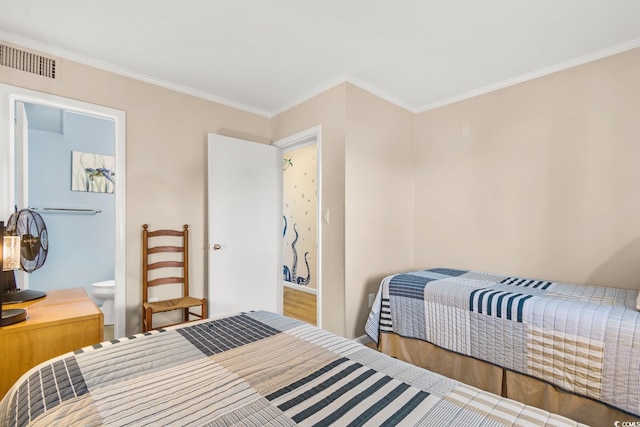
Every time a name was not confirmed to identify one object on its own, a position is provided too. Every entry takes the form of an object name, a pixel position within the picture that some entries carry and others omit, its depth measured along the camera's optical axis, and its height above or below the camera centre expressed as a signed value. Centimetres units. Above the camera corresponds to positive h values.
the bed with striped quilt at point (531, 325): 147 -65
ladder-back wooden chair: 248 -46
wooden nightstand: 147 -60
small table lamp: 150 -23
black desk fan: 180 -18
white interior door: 288 -8
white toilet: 302 -78
